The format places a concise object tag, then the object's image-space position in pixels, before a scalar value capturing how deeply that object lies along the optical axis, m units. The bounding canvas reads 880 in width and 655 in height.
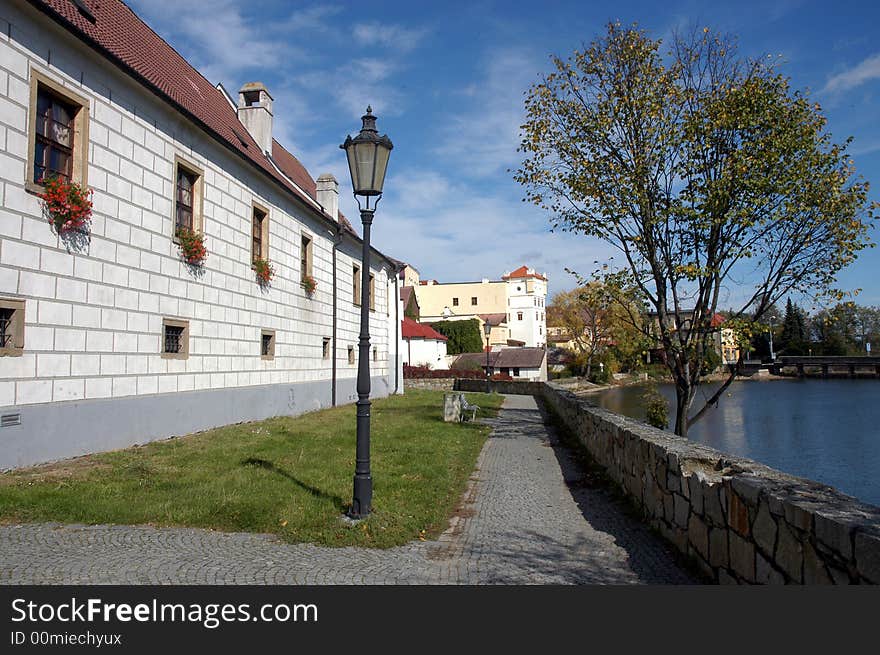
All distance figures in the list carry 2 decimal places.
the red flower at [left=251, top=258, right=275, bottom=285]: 16.55
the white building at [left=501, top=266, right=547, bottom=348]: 89.38
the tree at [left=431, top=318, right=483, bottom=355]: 67.62
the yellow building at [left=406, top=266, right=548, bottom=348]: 87.31
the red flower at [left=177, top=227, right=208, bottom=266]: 12.91
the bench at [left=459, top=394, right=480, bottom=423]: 18.55
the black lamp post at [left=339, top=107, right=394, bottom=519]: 6.50
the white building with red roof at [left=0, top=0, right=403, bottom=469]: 8.94
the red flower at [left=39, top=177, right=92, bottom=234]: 9.28
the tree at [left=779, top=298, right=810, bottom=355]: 73.94
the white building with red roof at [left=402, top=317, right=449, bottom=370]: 51.62
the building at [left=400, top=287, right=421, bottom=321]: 62.75
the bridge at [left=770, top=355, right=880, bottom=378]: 70.75
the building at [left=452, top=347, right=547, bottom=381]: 61.22
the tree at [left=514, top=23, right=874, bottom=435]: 11.95
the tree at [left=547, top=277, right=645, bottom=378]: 60.62
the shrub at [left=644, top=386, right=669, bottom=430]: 20.01
